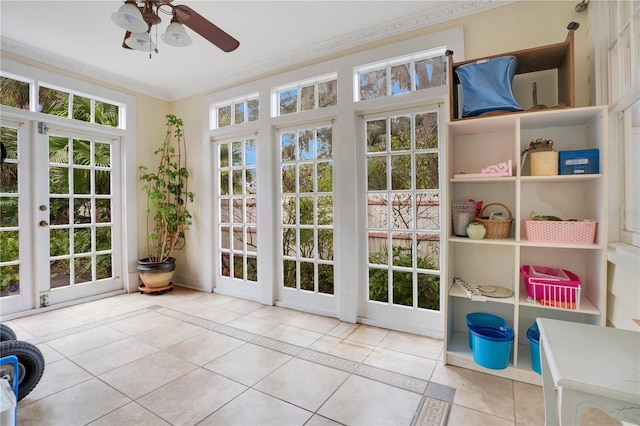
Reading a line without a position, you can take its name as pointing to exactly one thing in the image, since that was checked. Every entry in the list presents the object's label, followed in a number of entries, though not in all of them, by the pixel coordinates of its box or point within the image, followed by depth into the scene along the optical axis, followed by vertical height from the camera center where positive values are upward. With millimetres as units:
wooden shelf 1874 +996
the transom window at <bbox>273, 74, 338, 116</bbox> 3100 +1242
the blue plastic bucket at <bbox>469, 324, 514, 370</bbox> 1985 -918
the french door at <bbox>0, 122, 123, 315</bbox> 3143 -28
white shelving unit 1859 -11
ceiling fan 1723 +1179
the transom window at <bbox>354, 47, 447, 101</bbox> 2587 +1219
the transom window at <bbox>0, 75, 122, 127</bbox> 3121 +1261
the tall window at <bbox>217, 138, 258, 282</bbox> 3711 +42
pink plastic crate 1861 -494
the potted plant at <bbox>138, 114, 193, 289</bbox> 3912 +78
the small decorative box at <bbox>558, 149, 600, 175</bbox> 1820 +288
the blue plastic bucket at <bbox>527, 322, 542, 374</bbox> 1926 -882
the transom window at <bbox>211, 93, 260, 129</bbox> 3624 +1252
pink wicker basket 1837 -132
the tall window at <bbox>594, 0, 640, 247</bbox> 1612 +653
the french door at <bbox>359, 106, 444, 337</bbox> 2652 -75
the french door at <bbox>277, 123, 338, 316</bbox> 3164 -89
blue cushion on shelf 2021 +850
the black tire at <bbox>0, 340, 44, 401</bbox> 1728 -882
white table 802 -462
